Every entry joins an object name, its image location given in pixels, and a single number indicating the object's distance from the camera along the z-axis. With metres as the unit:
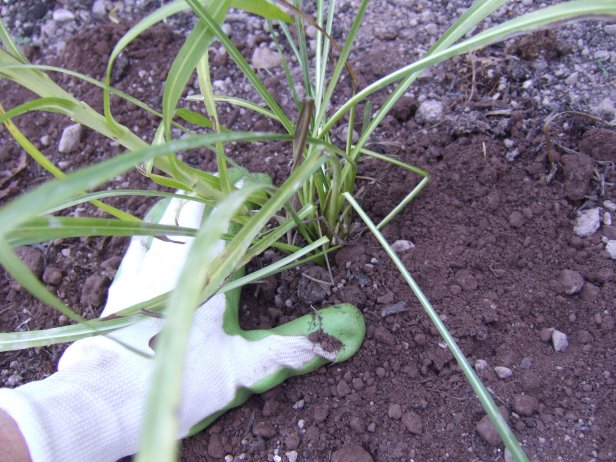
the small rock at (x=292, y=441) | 0.30
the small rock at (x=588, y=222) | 0.32
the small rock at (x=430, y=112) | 0.38
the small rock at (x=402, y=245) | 0.33
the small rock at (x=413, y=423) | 0.29
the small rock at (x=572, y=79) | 0.38
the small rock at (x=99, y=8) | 0.47
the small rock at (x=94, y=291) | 0.35
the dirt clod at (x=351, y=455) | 0.28
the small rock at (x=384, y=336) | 0.31
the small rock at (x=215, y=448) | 0.30
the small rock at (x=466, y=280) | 0.31
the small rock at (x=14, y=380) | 0.34
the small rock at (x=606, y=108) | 0.36
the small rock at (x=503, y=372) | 0.29
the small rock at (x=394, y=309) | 0.31
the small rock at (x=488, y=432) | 0.27
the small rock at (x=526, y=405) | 0.28
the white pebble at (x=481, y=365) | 0.29
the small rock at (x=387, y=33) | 0.43
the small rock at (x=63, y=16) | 0.47
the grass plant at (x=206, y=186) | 0.14
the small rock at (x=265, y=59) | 0.43
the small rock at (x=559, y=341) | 0.30
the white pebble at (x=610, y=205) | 0.33
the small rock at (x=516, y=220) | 0.33
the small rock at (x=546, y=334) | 0.30
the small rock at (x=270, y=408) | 0.31
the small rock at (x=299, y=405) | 0.31
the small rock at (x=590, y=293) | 0.31
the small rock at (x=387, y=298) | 0.32
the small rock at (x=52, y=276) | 0.36
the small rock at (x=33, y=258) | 0.37
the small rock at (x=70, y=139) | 0.41
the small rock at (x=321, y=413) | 0.30
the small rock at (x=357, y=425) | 0.29
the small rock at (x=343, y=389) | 0.30
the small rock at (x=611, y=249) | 0.31
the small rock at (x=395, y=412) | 0.29
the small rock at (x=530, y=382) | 0.29
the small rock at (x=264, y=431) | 0.30
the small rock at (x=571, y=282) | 0.31
